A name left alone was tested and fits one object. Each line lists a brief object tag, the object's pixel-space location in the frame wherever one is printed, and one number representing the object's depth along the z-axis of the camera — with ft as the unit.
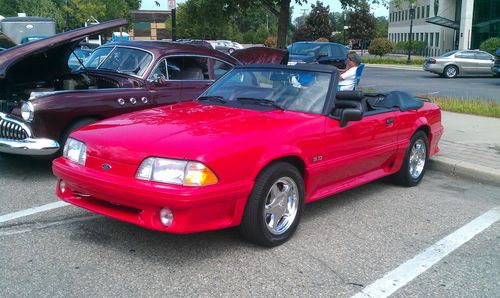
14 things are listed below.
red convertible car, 12.44
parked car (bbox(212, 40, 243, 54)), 141.79
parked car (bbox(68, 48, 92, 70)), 53.16
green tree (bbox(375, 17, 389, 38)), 308.81
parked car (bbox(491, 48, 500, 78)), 80.53
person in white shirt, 29.76
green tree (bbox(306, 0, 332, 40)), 192.40
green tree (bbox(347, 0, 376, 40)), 203.10
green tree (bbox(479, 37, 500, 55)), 120.01
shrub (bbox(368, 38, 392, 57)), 158.30
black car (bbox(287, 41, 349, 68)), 57.00
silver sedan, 86.53
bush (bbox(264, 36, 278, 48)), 184.50
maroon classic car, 20.35
